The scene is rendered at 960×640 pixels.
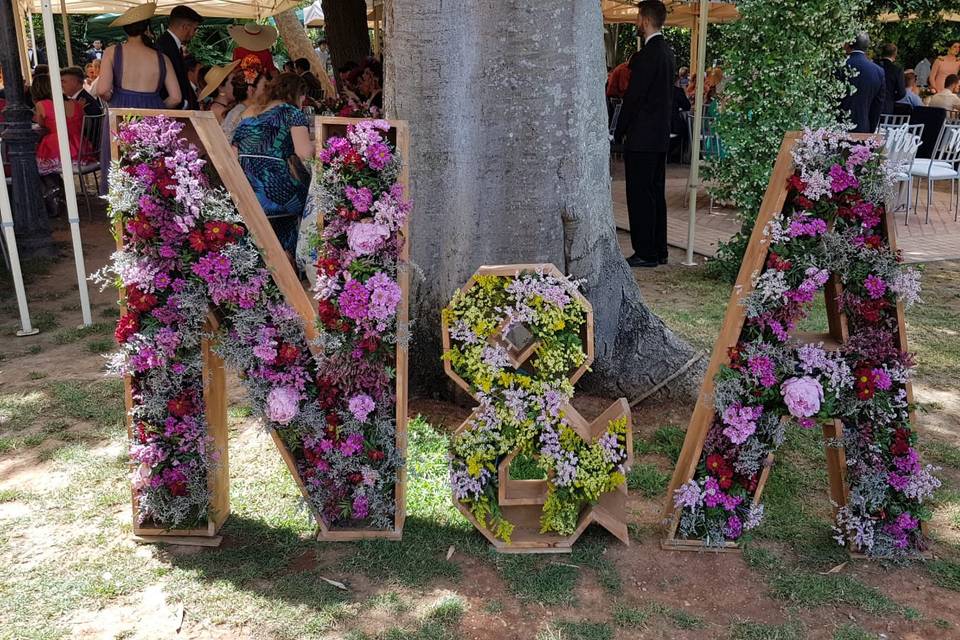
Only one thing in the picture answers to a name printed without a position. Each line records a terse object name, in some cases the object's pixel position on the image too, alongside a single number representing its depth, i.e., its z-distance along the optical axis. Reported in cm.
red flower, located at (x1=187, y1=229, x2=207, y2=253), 289
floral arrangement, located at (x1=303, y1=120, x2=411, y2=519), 285
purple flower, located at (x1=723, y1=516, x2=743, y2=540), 311
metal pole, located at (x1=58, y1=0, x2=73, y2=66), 1153
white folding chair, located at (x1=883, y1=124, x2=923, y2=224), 839
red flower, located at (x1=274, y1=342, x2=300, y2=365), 302
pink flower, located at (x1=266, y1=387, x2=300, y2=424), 298
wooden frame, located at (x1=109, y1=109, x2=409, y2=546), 292
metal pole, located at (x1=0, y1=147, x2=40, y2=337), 534
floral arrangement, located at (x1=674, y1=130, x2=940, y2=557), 286
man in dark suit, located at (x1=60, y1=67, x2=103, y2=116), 992
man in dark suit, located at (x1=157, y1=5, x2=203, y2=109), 714
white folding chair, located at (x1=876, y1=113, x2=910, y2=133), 1093
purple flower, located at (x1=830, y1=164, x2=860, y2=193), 282
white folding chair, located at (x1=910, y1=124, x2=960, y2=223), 907
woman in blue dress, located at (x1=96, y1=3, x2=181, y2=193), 644
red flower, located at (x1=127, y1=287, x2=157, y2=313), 297
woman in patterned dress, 523
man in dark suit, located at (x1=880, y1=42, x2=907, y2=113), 1071
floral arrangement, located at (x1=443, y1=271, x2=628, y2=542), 297
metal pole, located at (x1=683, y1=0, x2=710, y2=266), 625
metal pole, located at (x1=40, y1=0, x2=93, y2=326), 501
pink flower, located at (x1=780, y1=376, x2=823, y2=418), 288
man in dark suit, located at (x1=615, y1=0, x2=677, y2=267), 679
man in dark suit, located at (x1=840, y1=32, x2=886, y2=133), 807
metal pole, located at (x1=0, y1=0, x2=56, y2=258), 732
